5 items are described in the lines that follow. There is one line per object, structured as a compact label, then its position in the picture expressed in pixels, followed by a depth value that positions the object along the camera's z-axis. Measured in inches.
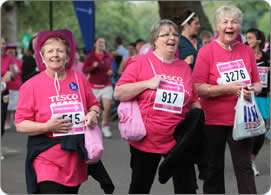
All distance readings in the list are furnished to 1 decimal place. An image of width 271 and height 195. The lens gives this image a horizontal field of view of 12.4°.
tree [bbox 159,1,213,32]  1002.2
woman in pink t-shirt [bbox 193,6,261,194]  435.0
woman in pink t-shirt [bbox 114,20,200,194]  396.6
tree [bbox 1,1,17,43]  2117.9
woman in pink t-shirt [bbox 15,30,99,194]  354.5
